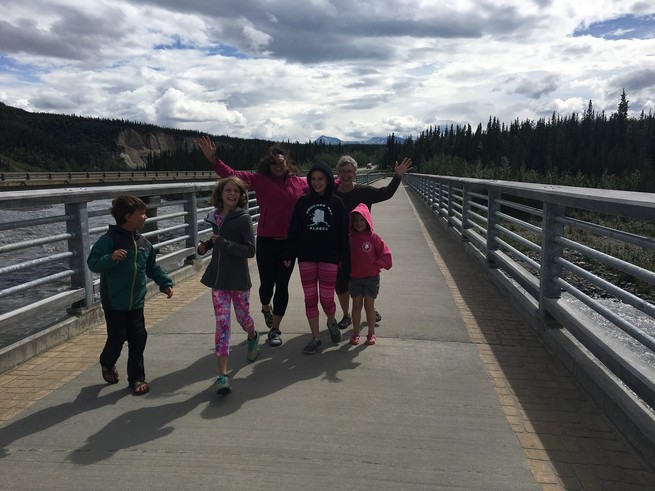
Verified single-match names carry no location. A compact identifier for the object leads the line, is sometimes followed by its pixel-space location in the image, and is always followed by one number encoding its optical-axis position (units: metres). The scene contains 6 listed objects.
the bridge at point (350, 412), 2.72
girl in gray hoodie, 3.87
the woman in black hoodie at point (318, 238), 4.39
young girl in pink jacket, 4.76
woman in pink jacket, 4.74
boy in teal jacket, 3.61
